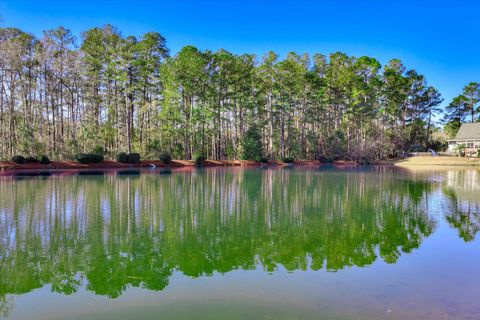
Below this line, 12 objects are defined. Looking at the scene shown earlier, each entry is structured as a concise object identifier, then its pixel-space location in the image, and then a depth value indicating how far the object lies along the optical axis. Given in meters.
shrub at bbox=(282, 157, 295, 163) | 50.02
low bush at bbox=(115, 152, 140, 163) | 36.50
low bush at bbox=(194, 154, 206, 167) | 41.50
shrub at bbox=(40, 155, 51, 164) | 32.61
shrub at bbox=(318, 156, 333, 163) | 55.26
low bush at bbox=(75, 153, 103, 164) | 34.28
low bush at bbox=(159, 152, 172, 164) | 39.16
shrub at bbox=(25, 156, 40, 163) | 32.06
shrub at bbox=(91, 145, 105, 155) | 36.96
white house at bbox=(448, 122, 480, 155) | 60.08
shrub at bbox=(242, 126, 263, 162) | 46.78
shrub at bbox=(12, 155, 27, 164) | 31.47
